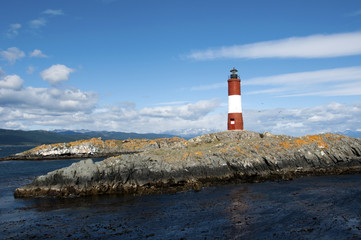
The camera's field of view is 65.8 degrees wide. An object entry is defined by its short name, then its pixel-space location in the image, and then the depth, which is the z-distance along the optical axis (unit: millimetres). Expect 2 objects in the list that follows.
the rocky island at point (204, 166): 29750
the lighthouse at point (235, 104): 48719
